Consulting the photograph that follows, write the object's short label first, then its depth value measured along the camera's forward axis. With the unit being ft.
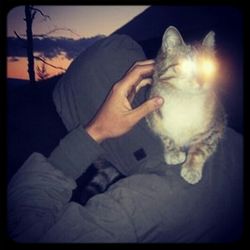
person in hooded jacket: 3.78
